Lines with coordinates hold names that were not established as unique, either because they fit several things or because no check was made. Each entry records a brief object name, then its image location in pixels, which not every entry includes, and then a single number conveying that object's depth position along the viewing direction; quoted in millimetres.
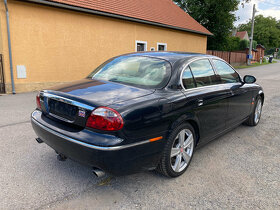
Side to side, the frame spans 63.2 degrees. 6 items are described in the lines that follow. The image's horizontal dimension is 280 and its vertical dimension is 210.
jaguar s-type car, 2201
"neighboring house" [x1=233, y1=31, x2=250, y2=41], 68625
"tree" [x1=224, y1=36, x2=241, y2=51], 31031
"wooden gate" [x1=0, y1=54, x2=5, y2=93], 9055
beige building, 9398
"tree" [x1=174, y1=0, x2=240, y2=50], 26688
